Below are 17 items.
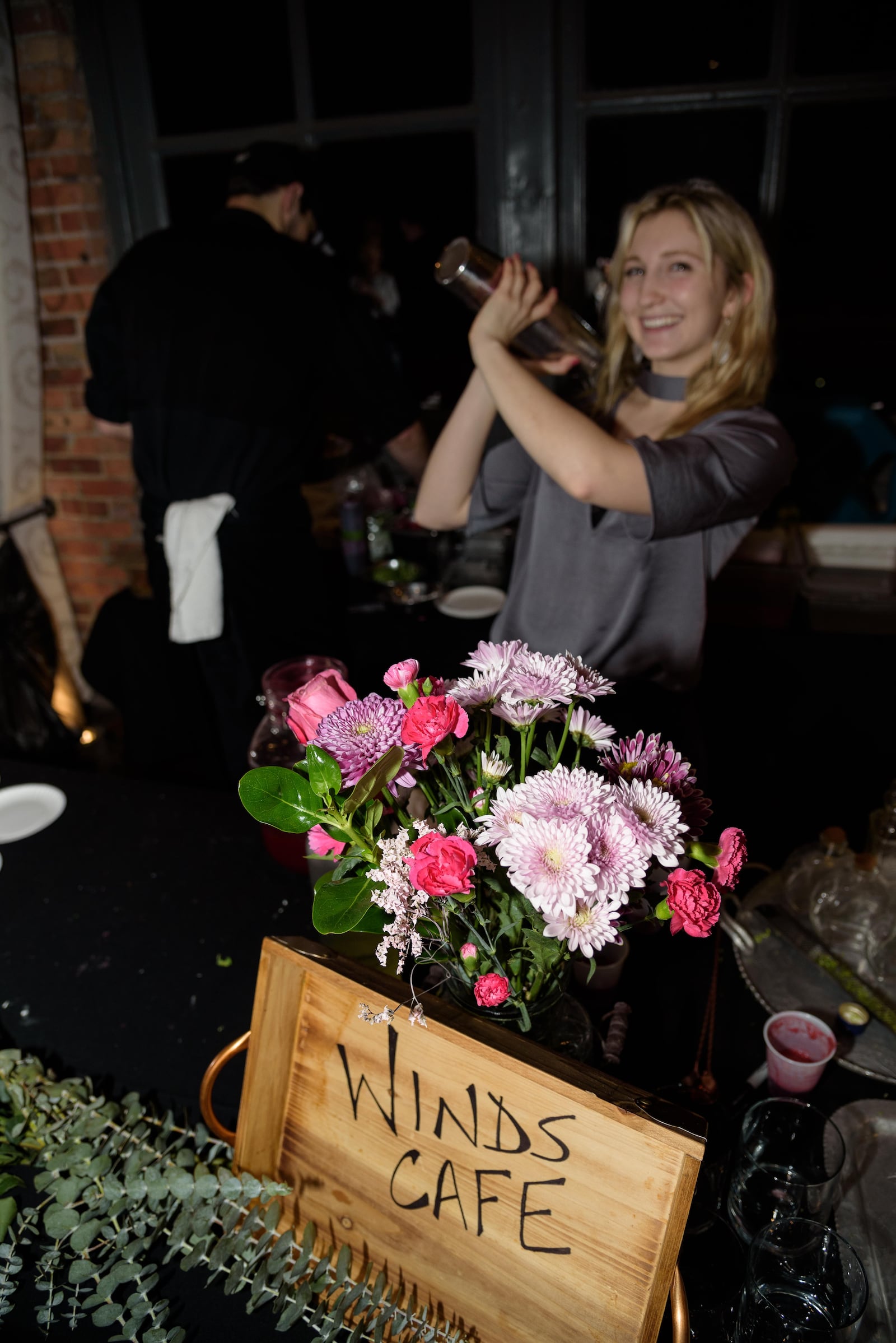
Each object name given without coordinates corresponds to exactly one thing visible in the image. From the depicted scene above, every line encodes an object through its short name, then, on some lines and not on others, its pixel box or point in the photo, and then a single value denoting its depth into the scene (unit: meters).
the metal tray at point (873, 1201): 0.69
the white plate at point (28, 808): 1.31
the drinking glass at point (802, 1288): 0.63
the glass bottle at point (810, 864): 1.07
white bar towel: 2.07
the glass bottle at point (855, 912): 1.02
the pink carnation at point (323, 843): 0.64
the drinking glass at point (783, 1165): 0.73
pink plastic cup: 0.85
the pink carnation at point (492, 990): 0.58
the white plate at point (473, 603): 2.11
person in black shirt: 1.98
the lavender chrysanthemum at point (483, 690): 0.64
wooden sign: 0.59
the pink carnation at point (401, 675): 0.62
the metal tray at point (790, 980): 0.91
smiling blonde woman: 1.24
